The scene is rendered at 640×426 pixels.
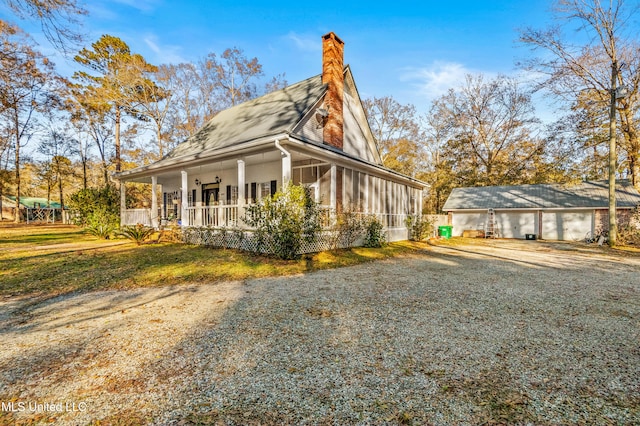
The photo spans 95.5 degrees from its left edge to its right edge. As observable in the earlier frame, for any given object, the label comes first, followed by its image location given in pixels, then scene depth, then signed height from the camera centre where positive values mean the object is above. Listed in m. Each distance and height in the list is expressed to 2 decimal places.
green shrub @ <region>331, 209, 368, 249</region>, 10.36 -0.69
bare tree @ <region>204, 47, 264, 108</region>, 25.28 +12.18
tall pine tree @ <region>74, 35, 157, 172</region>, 21.86 +10.58
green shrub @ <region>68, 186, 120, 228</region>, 15.22 +0.45
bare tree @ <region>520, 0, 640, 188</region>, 16.05 +8.57
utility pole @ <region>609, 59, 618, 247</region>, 15.06 +2.10
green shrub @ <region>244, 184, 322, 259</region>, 8.29 -0.31
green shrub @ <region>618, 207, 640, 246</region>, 15.16 -1.34
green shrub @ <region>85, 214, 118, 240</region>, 13.89 -0.80
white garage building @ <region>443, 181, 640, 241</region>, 19.13 -0.08
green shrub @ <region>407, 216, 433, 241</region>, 15.84 -1.04
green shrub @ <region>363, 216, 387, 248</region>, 11.94 -1.03
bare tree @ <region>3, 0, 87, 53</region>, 6.27 +4.30
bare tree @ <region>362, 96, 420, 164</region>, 30.62 +9.55
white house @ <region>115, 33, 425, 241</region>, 10.23 +1.96
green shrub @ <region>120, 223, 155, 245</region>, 11.48 -0.90
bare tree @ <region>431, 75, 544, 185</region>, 27.79 +7.50
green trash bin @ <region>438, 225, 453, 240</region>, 18.81 -1.48
